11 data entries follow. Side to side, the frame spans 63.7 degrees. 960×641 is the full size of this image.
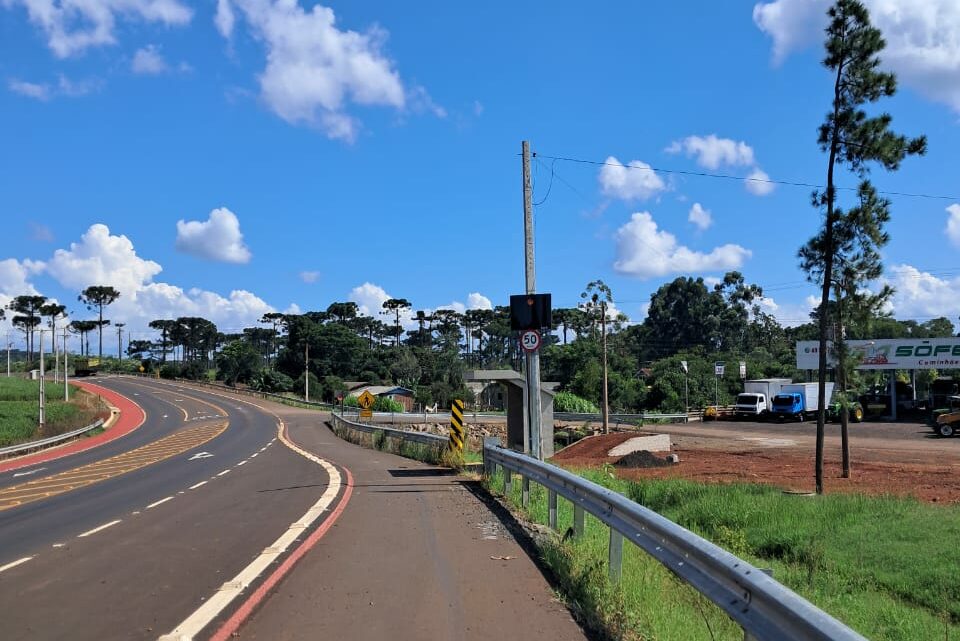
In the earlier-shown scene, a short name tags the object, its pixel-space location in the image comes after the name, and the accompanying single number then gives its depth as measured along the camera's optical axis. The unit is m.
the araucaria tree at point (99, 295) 160.62
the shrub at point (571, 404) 70.62
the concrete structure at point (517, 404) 19.03
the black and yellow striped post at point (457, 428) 20.94
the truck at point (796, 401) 61.00
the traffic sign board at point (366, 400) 39.58
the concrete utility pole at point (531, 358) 15.93
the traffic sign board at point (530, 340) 15.80
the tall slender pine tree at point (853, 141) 16.91
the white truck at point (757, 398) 64.31
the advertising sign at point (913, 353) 55.06
